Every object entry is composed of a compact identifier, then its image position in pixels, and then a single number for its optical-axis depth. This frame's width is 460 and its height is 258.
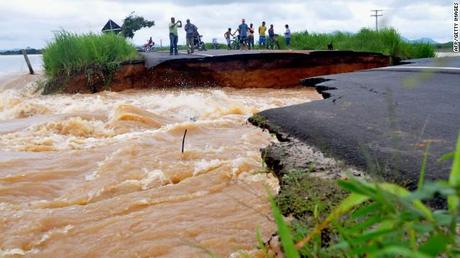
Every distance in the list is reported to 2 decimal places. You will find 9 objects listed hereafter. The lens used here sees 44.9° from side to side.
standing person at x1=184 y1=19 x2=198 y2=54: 21.42
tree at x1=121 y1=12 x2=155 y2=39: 41.97
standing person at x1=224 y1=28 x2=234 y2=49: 33.81
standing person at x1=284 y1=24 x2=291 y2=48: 26.78
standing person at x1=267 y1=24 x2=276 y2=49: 29.88
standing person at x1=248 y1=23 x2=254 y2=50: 30.68
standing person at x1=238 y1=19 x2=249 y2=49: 28.62
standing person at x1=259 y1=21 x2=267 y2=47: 30.61
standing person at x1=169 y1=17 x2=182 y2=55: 20.05
